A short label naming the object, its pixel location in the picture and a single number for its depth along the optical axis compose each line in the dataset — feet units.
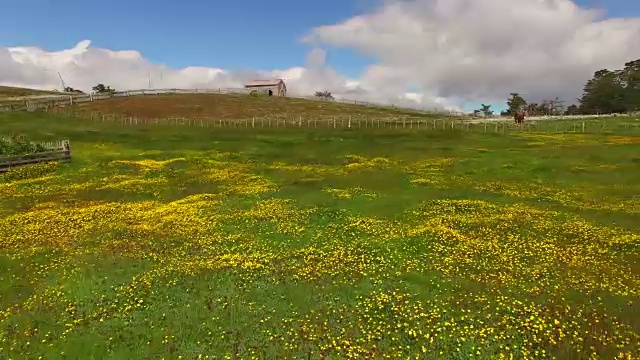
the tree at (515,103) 618.68
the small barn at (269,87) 567.18
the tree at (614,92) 455.63
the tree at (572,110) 536.66
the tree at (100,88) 596.78
